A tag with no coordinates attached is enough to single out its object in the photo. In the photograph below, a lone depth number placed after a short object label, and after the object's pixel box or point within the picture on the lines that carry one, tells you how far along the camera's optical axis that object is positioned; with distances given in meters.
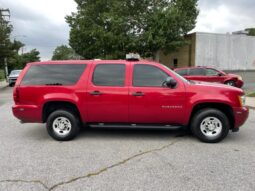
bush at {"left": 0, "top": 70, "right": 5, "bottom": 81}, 40.69
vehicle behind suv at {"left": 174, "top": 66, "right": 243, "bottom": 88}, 15.82
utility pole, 25.38
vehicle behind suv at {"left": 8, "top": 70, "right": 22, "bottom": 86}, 26.62
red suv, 5.79
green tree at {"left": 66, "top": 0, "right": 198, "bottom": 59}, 22.78
